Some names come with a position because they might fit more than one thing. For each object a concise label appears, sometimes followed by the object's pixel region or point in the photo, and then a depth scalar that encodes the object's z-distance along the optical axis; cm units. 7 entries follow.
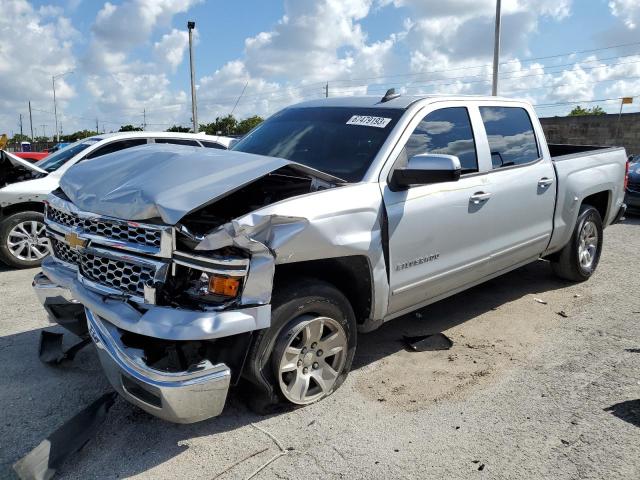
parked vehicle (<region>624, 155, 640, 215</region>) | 1098
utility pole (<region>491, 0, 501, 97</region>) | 2093
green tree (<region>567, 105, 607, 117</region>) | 6656
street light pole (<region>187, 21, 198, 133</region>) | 2244
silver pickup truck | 274
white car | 676
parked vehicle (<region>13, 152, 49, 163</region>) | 1320
